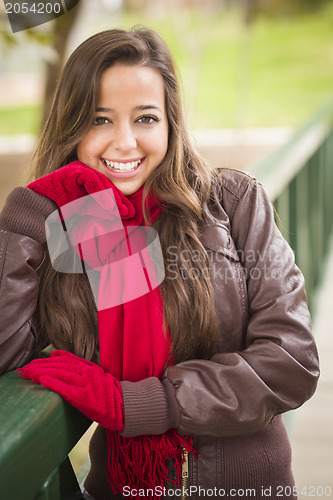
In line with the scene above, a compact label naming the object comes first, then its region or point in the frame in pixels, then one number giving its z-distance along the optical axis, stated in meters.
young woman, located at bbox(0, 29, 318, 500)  2.09
